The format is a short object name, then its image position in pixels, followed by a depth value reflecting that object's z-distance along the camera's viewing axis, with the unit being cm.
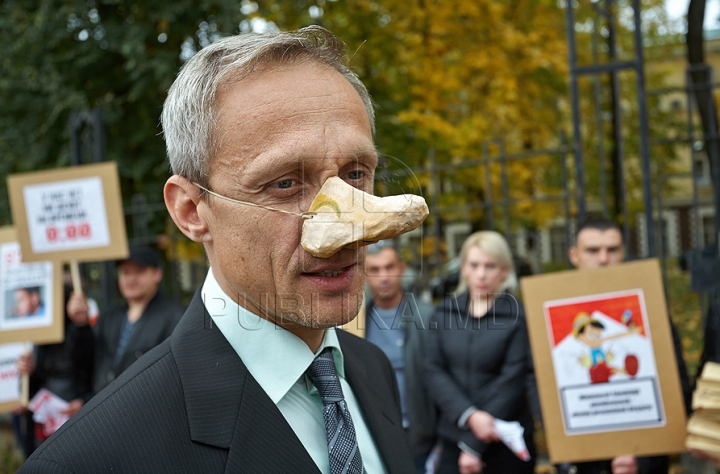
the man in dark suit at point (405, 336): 471
